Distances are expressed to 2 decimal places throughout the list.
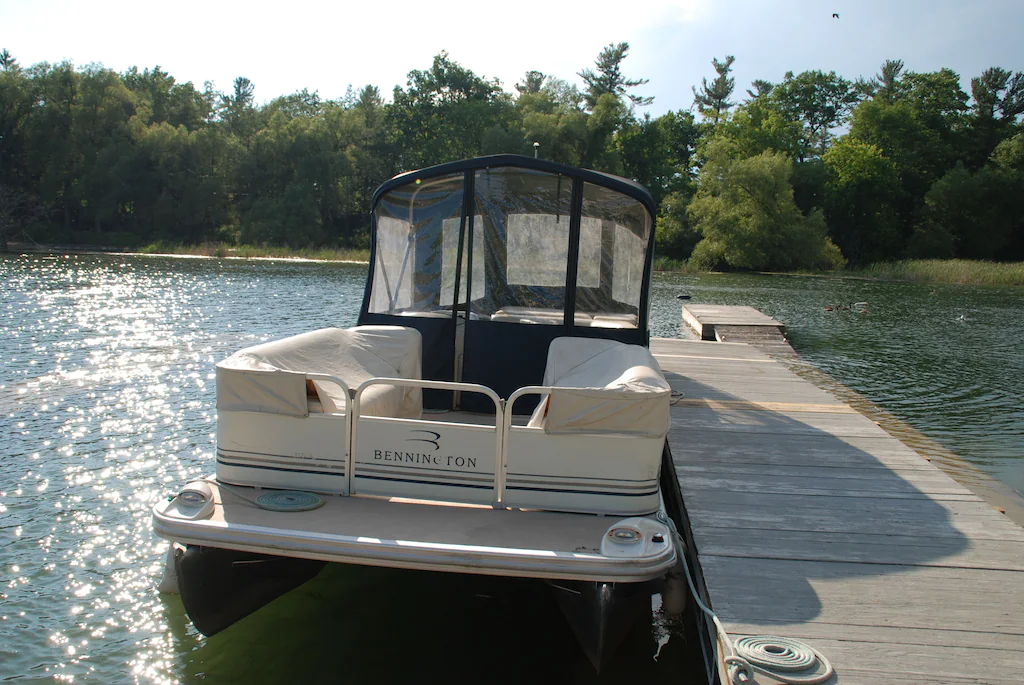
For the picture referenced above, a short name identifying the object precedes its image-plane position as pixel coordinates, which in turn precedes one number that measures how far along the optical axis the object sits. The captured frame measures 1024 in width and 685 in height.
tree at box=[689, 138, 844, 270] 54.03
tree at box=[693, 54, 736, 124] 90.50
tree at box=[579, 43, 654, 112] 84.06
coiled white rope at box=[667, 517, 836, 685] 3.55
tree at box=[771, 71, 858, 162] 76.12
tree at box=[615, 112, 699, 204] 70.19
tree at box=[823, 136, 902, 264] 61.47
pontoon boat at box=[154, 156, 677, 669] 4.15
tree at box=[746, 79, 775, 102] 90.41
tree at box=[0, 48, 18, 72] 71.01
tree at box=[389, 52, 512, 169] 69.44
